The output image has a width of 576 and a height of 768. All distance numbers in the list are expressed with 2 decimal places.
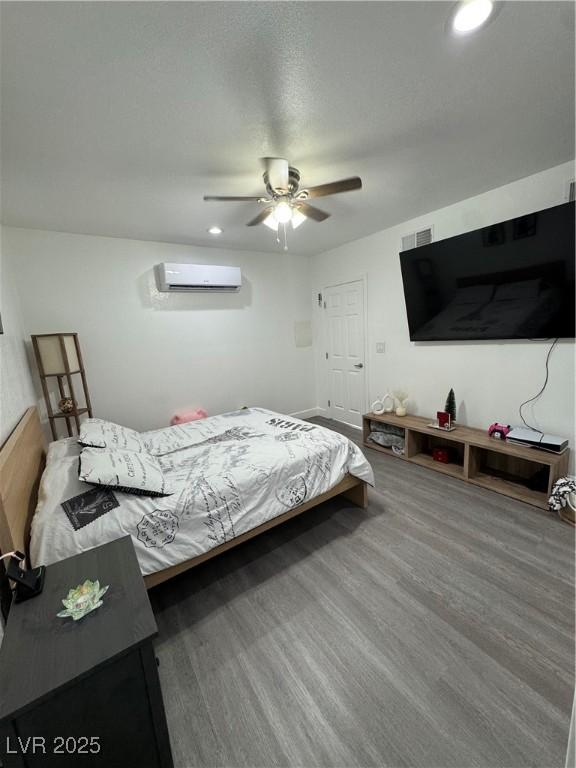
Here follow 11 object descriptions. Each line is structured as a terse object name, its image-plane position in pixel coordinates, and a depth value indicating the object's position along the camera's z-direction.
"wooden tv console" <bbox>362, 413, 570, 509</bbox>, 2.46
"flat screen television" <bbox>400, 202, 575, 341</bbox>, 2.33
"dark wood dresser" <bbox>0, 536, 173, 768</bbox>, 0.77
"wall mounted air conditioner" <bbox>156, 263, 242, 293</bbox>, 3.48
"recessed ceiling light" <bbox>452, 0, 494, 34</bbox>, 1.10
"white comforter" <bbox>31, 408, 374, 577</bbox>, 1.50
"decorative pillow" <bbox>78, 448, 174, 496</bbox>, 1.67
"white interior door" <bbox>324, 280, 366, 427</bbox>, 4.21
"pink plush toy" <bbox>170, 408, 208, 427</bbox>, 3.78
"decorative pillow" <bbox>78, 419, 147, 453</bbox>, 2.10
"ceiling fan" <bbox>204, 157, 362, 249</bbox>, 1.86
